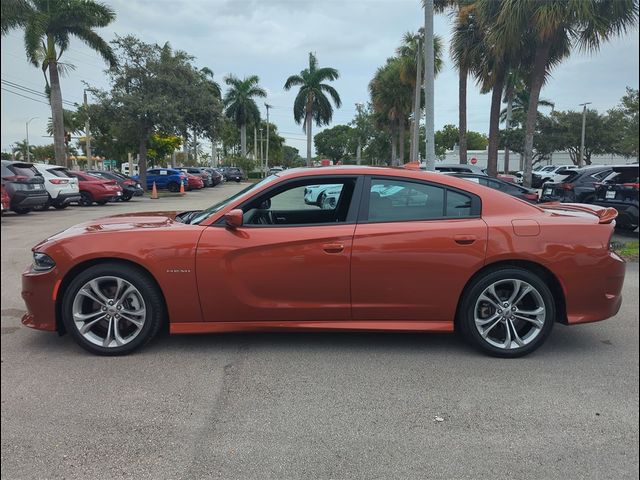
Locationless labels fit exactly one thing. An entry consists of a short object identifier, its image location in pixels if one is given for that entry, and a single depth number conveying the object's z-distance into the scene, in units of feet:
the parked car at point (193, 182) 100.17
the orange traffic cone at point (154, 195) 73.86
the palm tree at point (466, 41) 54.85
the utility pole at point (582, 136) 132.09
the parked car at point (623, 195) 28.04
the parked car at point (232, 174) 151.32
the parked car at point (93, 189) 53.31
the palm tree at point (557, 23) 38.34
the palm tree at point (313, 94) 127.75
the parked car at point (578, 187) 35.81
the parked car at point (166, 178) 95.45
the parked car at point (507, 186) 32.32
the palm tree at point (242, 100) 168.76
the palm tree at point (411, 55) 86.91
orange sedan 11.42
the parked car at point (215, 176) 117.08
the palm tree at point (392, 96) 106.42
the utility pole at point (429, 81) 31.32
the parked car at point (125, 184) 64.36
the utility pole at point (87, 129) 82.64
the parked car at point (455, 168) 45.20
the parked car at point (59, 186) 42.67
